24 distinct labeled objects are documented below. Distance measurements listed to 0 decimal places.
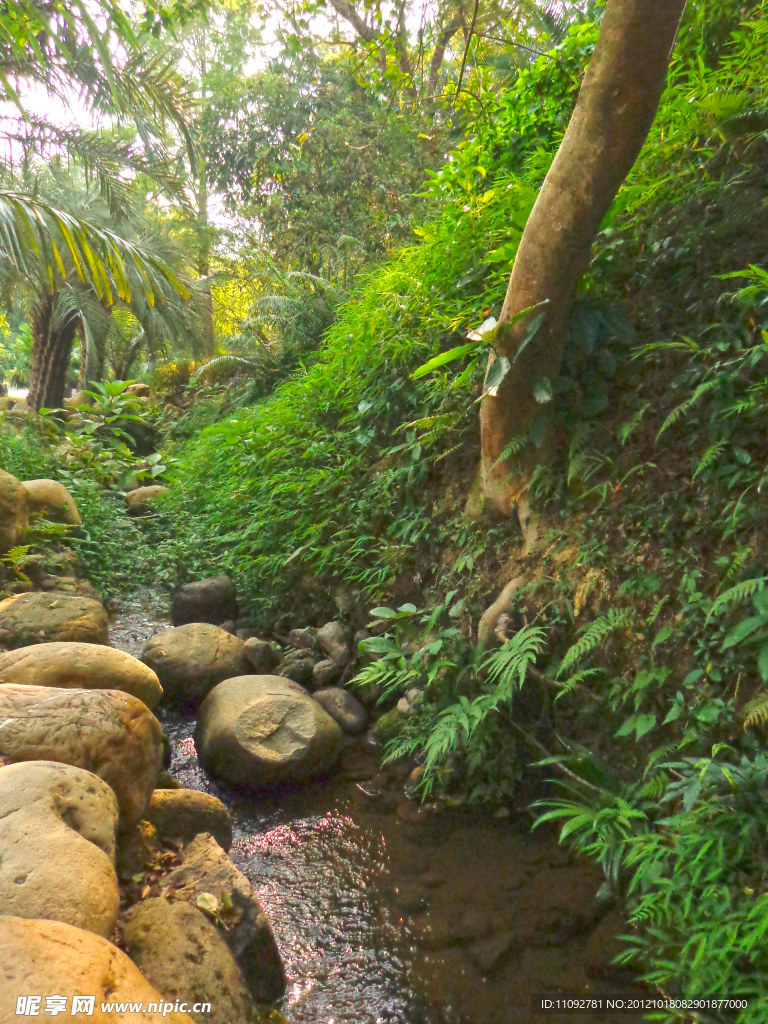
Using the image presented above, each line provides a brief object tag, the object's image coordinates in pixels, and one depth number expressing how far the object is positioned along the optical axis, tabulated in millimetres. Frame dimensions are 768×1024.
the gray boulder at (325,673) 4715
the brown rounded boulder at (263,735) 3869
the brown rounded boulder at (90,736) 2771
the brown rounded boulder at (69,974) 1603
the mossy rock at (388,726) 4199
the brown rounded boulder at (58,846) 2002
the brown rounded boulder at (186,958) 2215
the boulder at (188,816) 3123
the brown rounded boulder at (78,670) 3430
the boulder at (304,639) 5035
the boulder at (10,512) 5375
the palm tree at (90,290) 6859
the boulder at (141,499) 8172
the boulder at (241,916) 2611
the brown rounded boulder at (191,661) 4633
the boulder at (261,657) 4930
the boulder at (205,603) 5766
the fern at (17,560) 5219
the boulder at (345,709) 4406
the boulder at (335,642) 4816
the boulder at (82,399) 13386
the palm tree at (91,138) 5766
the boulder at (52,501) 6118
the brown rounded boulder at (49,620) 4309
